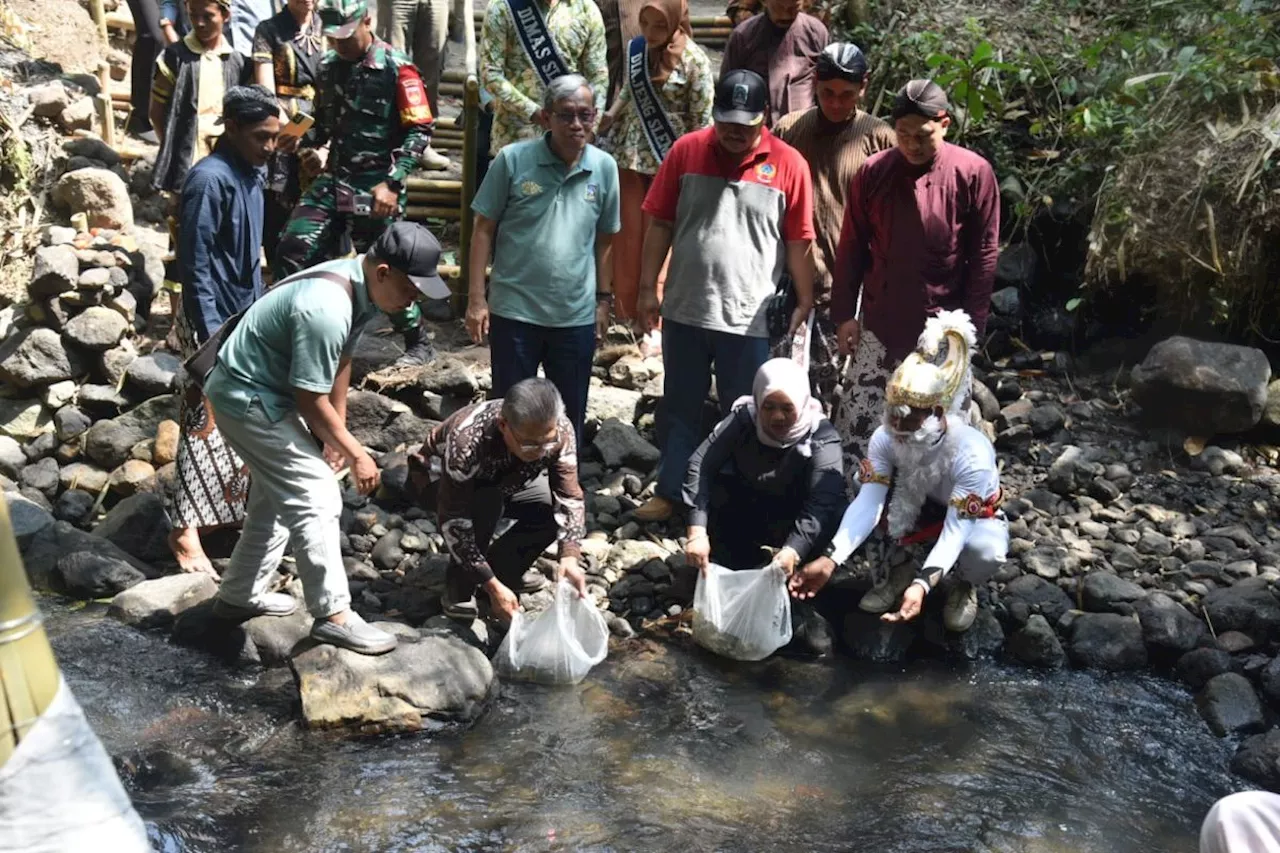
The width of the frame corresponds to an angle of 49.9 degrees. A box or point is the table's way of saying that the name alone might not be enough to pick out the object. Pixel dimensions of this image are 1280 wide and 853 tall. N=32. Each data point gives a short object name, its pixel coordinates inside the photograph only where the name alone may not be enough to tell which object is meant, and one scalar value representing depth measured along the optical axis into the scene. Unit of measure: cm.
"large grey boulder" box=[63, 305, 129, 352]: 730
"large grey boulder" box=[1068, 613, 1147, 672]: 595
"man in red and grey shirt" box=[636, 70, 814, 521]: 611
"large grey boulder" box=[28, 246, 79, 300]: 732
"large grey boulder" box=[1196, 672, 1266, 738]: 549
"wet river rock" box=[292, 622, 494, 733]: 492
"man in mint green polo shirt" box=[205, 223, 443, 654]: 466
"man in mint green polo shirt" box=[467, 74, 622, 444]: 601
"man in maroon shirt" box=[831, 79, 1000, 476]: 586
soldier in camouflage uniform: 681
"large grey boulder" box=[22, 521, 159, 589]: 599
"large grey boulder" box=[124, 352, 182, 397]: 723
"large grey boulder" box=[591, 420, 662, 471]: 705
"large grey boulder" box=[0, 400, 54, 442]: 718
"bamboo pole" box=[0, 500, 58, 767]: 219
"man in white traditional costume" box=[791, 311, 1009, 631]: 565
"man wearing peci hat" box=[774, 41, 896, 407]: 629
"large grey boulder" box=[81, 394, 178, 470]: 688
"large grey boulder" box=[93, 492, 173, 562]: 622
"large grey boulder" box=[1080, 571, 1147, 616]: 623
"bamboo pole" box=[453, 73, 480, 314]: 796
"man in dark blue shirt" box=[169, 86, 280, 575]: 562
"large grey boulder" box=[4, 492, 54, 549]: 616
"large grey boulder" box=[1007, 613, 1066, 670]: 598
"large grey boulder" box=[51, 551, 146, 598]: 586
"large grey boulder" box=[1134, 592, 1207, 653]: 596
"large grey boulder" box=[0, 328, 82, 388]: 718
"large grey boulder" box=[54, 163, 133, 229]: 823
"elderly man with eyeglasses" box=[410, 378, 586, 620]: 514
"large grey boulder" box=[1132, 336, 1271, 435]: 726
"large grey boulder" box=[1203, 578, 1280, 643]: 597
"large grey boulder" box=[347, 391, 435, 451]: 712
